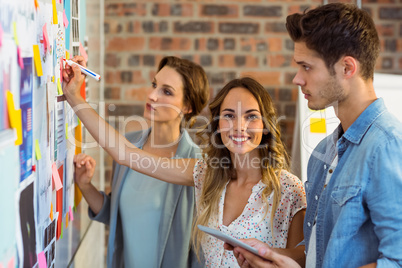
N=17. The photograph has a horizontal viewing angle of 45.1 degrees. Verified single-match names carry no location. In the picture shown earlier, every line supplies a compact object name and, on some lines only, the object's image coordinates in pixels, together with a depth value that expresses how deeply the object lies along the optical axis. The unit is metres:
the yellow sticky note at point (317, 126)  2.64
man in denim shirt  1.18
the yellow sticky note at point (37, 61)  1.28
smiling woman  1.67
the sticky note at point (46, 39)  1.36
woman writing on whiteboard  2.00
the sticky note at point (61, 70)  1.58
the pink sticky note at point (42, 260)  1.38
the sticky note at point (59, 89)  1.55
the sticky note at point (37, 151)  1.31
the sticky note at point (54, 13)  1.50
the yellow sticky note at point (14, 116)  1.06
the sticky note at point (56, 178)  1.54
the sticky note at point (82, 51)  2.00
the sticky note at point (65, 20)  1.66
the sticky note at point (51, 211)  1.53
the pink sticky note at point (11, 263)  1.10
